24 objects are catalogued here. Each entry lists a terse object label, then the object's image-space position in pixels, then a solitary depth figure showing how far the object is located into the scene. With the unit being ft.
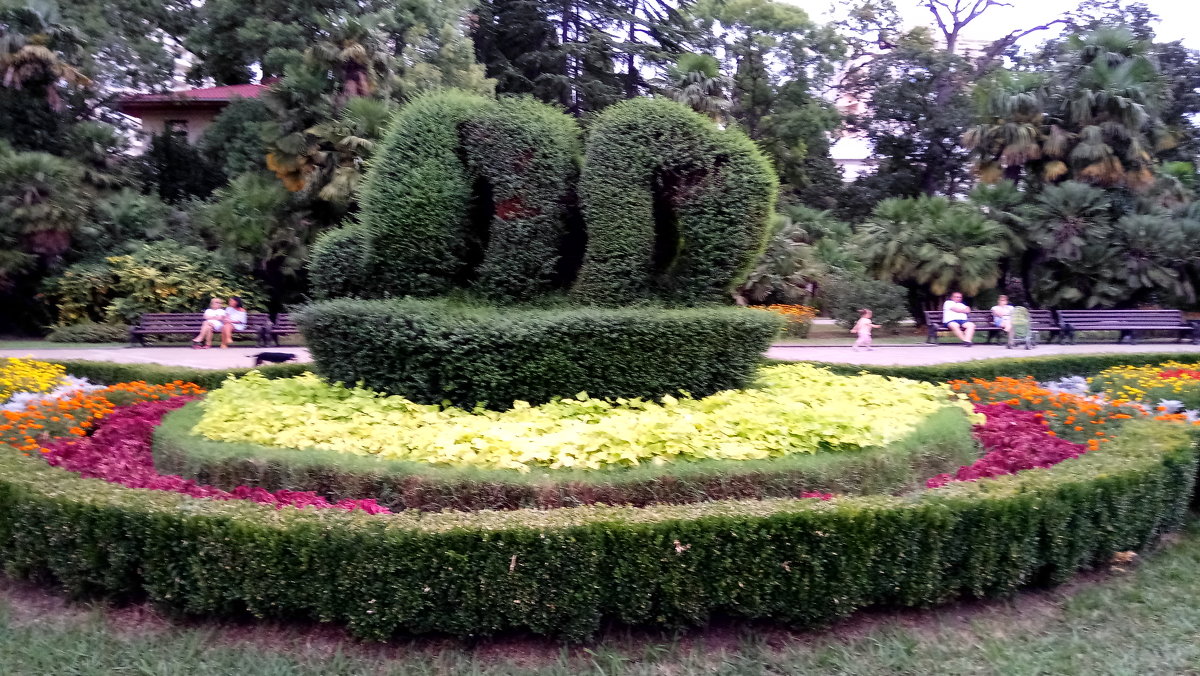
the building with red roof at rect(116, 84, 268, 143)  84.33
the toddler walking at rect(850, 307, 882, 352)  49.90
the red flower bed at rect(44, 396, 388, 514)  14.39
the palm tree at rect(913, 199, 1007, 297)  61.87
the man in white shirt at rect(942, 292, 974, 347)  52.90
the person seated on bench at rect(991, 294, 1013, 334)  51.79
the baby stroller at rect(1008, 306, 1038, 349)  50.65
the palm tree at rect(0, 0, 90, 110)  60.80
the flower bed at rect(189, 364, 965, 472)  15.60
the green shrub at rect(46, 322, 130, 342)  55.47
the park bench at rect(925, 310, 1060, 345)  54.65
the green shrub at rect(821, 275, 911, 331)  62.34
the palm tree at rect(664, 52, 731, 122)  72.38
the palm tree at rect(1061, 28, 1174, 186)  65.92
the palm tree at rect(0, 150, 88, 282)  57.31
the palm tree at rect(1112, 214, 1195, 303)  61.98
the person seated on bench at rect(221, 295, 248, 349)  51.34
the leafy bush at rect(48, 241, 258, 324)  59.06
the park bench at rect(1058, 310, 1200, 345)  55.21
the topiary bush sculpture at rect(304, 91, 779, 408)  20.62
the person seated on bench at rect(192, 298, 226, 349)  51.13
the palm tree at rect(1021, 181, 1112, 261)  63.72
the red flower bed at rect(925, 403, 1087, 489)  16.75
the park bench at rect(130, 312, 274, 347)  52.65
